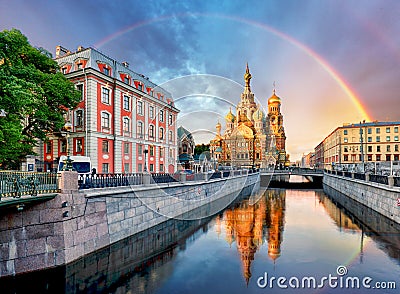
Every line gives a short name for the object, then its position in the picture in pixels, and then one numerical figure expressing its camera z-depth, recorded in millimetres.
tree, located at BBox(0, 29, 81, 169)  15633
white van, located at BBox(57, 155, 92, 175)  21875
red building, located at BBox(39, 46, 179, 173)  26672
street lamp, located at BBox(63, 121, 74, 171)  13062
